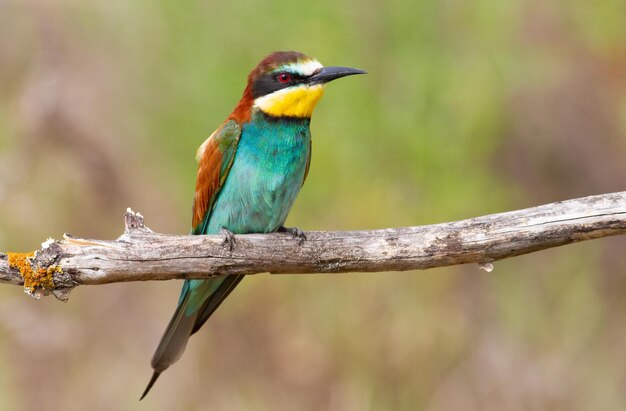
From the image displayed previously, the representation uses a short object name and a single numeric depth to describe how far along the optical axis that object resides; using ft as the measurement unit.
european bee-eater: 20.22
